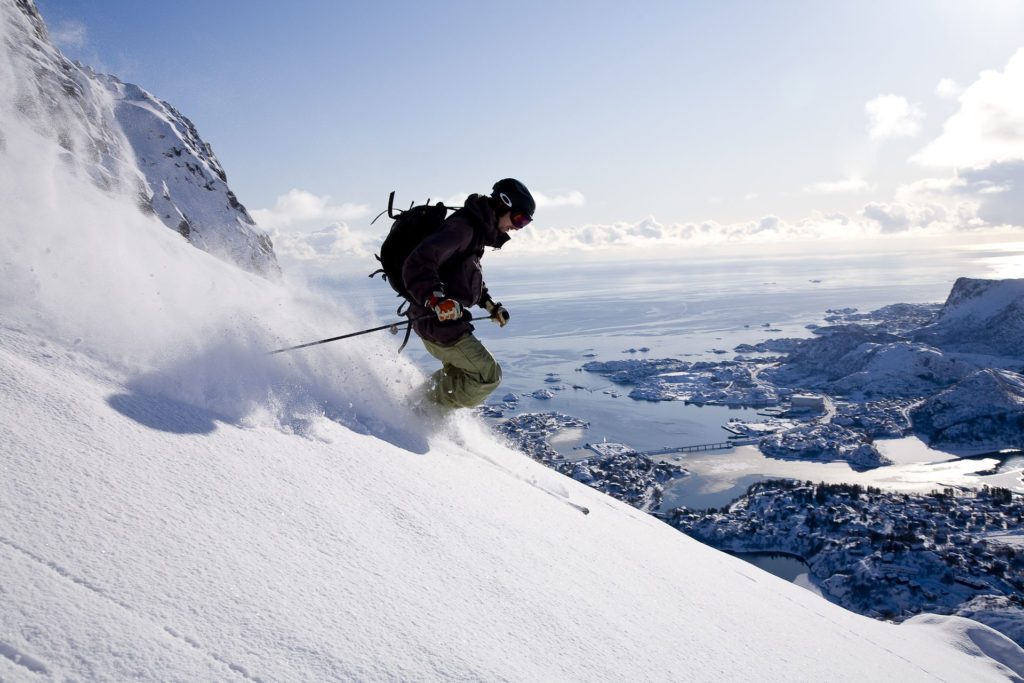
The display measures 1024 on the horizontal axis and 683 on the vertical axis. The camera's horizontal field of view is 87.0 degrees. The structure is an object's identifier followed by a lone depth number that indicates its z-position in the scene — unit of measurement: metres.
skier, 4.40
